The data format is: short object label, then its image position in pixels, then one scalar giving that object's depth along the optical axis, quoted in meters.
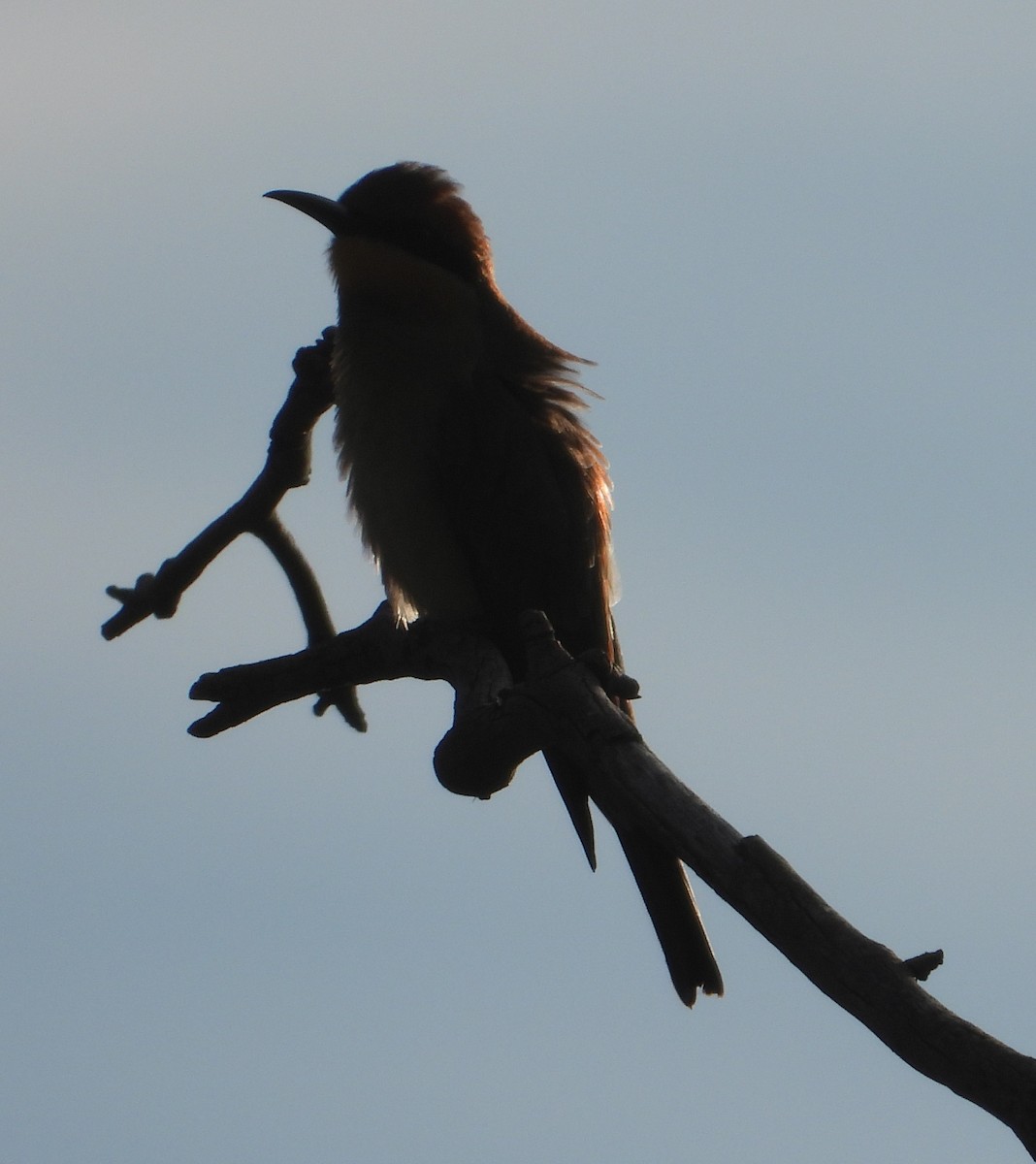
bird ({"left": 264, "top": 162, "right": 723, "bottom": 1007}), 9.20
